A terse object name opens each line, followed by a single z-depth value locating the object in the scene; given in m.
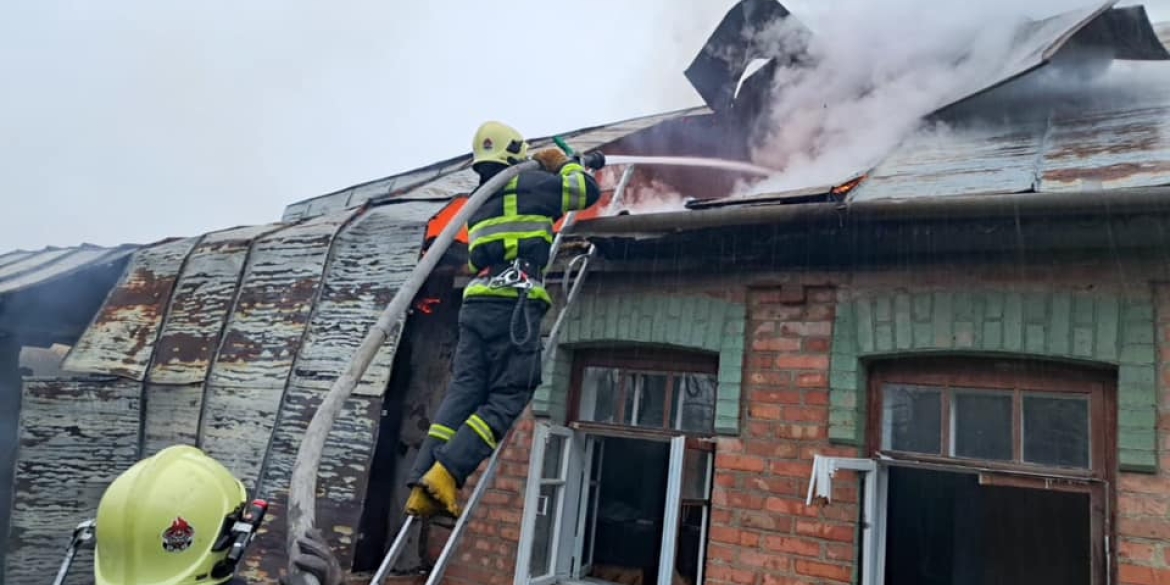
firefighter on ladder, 3.46
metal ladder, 3.09
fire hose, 2.65
